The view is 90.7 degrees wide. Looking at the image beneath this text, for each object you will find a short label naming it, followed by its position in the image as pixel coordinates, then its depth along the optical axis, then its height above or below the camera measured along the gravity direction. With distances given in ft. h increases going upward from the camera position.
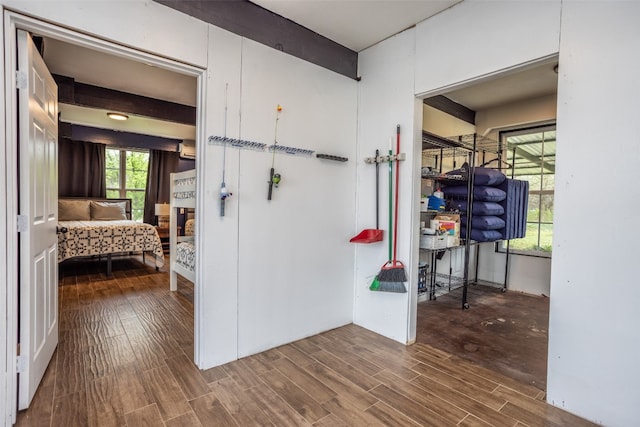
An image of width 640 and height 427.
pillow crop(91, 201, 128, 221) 20.42 -0.75
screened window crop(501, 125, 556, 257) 14.46 +1.60
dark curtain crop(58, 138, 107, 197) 21.15 +2.08
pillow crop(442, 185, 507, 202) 12.13 +0.62
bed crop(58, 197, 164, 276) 15.17 -1.69
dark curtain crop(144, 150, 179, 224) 24.77 +1.77
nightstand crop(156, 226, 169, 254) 23.75 -2.64
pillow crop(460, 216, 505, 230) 12.03 -0.50
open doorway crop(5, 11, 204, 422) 5.49 -3.96
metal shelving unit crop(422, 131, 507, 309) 11.28 +2.20
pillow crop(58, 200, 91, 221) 19.36 -0.68
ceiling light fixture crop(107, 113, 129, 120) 17.31 +4.68
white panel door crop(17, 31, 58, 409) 5.77 -0.39
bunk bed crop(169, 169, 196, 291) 10.72 -1.57
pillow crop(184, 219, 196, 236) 23.13 -1.90
